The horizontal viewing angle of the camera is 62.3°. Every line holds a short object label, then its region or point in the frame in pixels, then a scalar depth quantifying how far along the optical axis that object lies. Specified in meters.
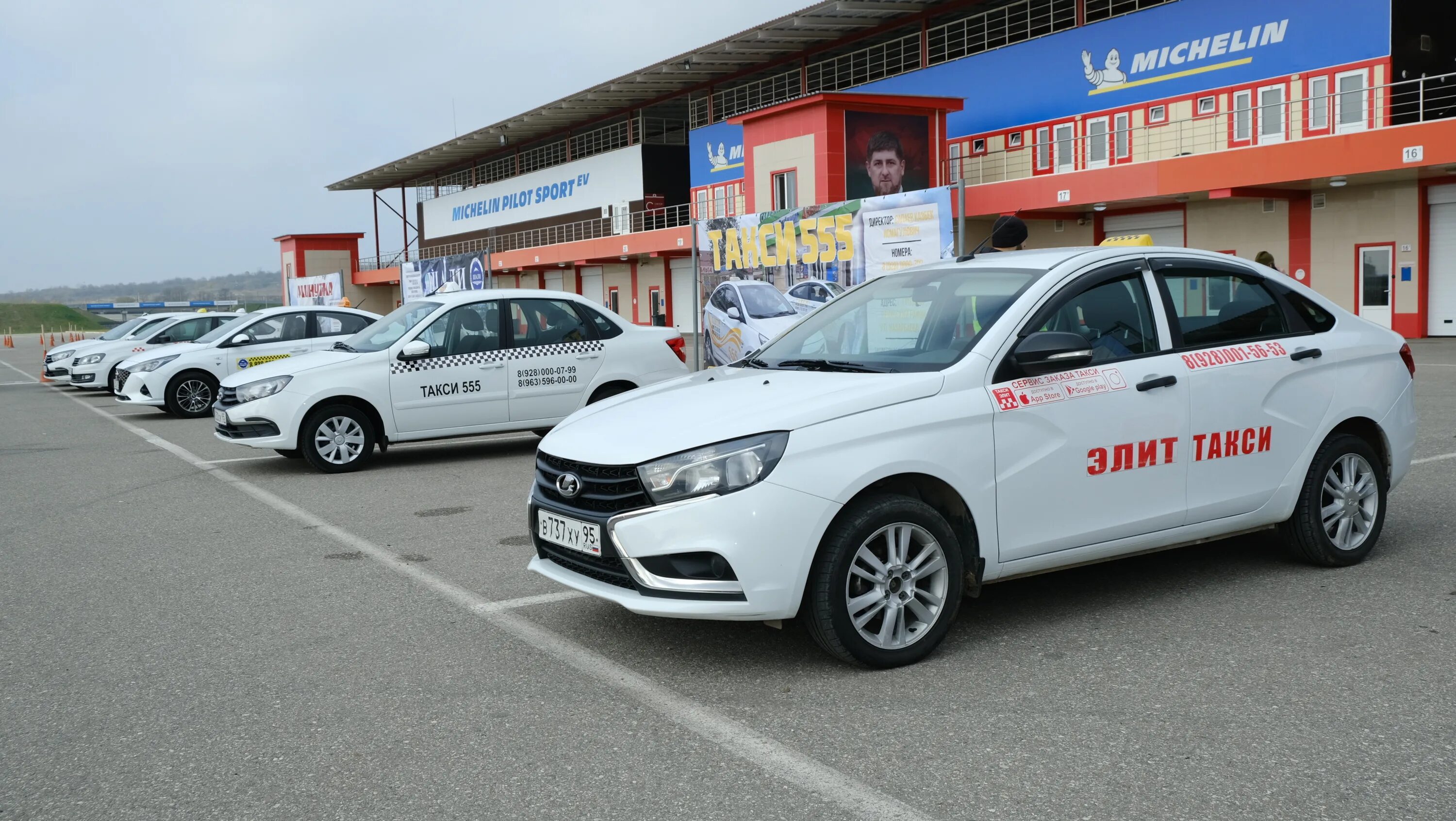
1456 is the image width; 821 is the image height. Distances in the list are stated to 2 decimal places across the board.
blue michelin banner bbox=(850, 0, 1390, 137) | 27.45
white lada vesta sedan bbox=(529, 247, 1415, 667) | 4.46
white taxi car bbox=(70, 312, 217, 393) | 21.88
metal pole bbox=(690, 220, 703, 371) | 16.75
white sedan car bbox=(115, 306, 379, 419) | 16.08
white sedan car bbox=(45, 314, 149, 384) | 24.06
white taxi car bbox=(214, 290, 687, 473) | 10.77
